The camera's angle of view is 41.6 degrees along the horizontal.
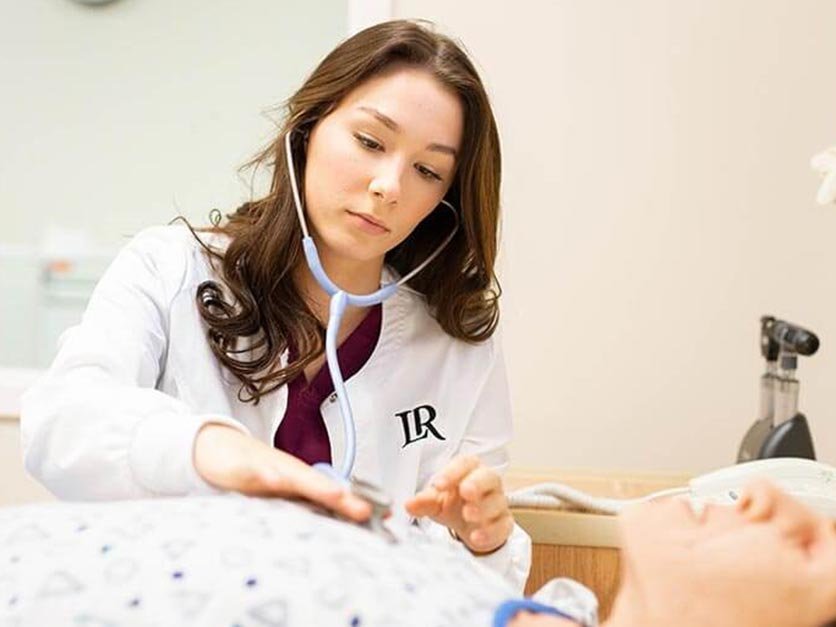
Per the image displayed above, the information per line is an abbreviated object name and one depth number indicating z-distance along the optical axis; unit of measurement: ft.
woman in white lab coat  4.32
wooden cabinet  4.98
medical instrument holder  5.54
